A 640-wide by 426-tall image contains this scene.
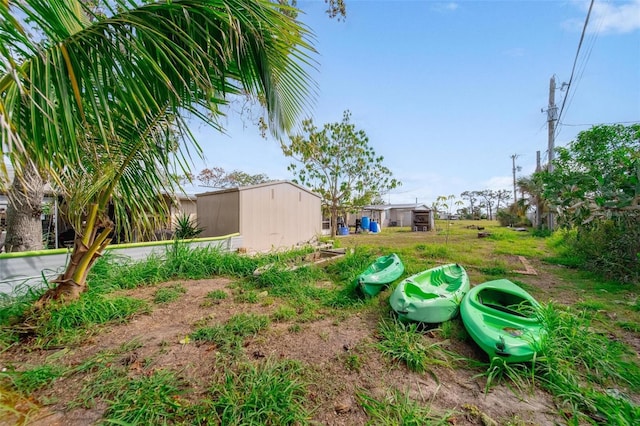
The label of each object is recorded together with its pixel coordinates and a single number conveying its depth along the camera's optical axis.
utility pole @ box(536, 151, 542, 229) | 14.47
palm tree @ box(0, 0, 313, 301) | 1.18
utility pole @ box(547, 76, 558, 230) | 12.39
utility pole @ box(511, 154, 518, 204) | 28.55
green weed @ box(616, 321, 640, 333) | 2.88
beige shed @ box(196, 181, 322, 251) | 7.18
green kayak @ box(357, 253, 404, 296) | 3.77
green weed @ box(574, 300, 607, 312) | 3.46
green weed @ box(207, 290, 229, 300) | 3.72
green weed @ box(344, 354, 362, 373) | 2.18
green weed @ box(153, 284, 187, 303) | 3.50
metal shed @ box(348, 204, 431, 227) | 25.79
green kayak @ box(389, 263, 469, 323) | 2.82
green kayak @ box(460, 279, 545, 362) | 2.15
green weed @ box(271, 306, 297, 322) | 3.13
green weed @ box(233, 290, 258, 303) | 3.66
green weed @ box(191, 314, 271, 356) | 2.44
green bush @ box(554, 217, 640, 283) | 4.75
